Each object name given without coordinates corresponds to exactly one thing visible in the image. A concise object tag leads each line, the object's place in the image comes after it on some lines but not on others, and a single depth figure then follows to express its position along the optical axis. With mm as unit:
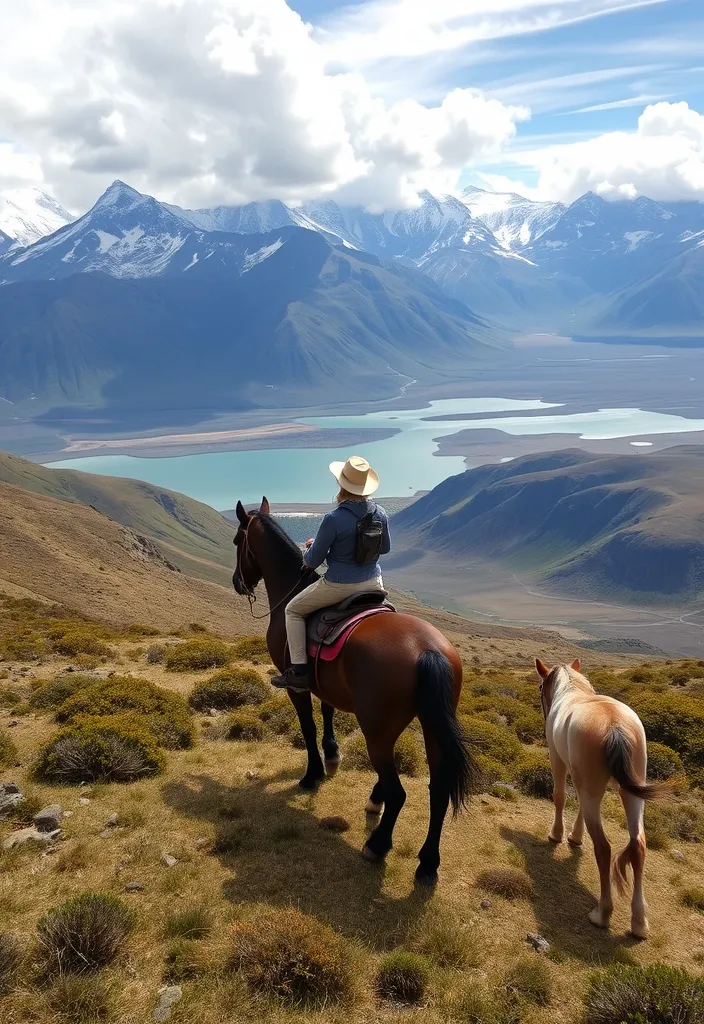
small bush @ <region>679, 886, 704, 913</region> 7950
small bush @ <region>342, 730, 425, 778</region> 10977
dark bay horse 7797
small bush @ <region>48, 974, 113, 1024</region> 5484
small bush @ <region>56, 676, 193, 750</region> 11531
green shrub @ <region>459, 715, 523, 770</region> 12086
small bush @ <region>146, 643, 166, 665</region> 18447
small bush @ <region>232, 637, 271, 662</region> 19855
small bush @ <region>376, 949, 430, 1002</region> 6059
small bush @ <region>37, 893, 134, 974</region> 6039
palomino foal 7363
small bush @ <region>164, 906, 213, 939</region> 6562
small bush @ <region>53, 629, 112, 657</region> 18766
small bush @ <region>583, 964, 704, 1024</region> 5574
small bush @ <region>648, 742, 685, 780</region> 12180
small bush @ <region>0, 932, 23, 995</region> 5762
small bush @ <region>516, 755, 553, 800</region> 10984
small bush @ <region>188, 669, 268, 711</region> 13945
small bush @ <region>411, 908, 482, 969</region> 6520
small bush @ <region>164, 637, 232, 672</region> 17344
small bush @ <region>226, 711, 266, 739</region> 12195
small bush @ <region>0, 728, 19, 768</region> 10188
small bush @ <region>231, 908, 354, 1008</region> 5938
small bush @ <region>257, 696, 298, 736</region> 12523
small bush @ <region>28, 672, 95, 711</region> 12805
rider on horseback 9148
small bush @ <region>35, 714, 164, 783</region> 9758
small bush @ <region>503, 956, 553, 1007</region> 6047
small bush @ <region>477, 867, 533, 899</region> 7762
